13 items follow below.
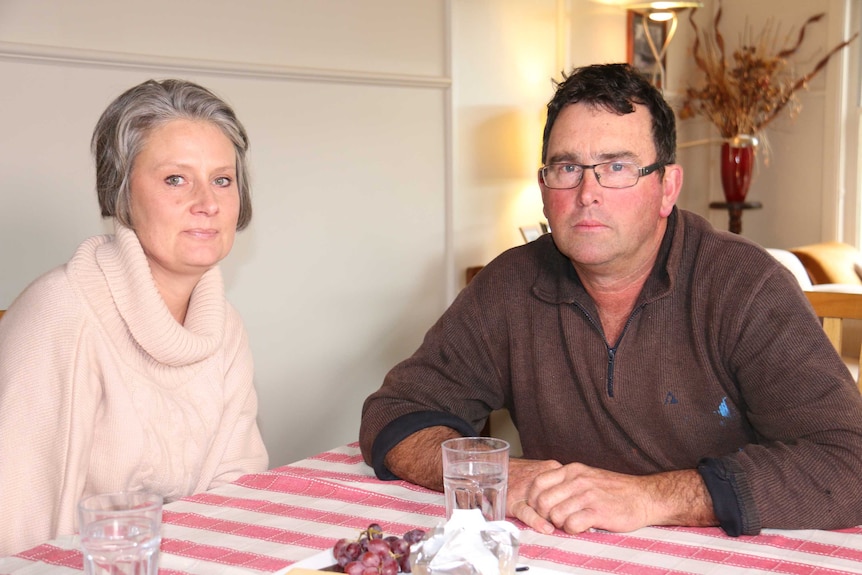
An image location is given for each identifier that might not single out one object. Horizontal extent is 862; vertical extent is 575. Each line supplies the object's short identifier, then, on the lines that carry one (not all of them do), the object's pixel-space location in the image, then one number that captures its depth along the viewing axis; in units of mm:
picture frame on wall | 5172
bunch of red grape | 1046
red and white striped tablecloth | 1186
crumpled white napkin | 997
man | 1449
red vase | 5316
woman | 1607
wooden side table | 5445
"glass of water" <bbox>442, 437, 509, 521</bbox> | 1220
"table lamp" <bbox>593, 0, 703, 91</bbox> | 4668
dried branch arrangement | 5316
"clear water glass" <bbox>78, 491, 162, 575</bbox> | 1009
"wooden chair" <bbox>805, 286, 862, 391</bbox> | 1991
